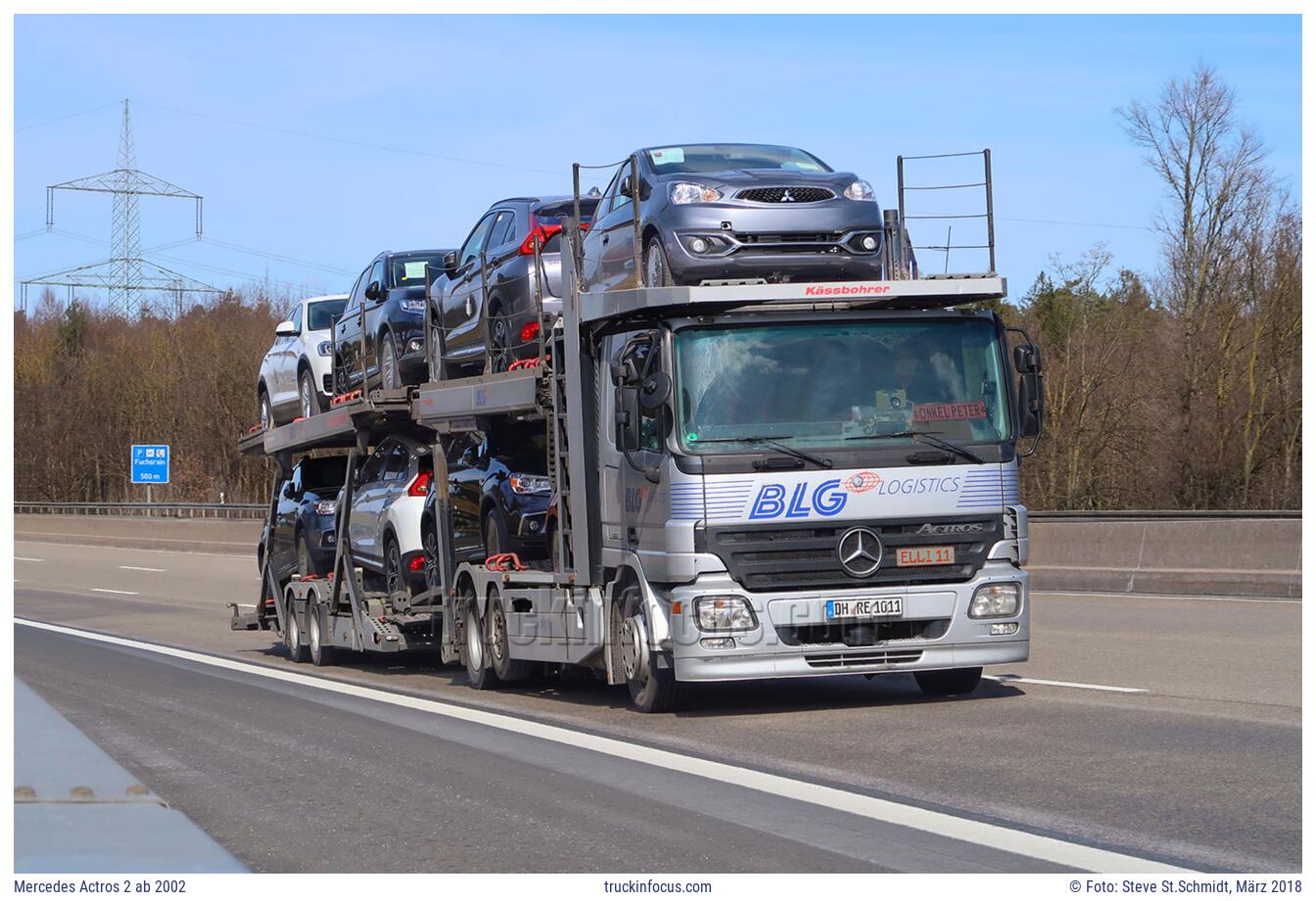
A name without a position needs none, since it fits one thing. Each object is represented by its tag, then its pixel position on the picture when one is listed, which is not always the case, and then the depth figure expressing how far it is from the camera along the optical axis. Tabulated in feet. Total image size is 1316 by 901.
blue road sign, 186.80
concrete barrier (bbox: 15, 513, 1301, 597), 70.90
